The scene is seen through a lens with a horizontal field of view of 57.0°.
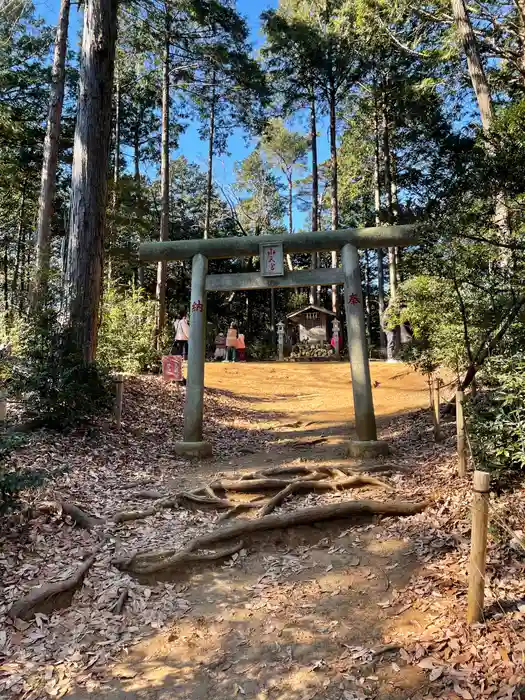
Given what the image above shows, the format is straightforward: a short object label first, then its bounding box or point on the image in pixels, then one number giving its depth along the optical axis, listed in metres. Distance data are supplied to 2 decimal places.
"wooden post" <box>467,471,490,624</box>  2.64
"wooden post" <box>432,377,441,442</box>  6.64
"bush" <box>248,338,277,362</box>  24.83
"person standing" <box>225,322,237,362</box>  18.72
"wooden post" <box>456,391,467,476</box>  4.67
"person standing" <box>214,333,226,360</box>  21.16
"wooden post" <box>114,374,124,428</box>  7.07
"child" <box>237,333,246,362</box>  19.52
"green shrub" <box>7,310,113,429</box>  6.21
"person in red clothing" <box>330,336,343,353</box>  22.69
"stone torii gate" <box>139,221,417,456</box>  6.63
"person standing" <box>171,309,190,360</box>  13.59
